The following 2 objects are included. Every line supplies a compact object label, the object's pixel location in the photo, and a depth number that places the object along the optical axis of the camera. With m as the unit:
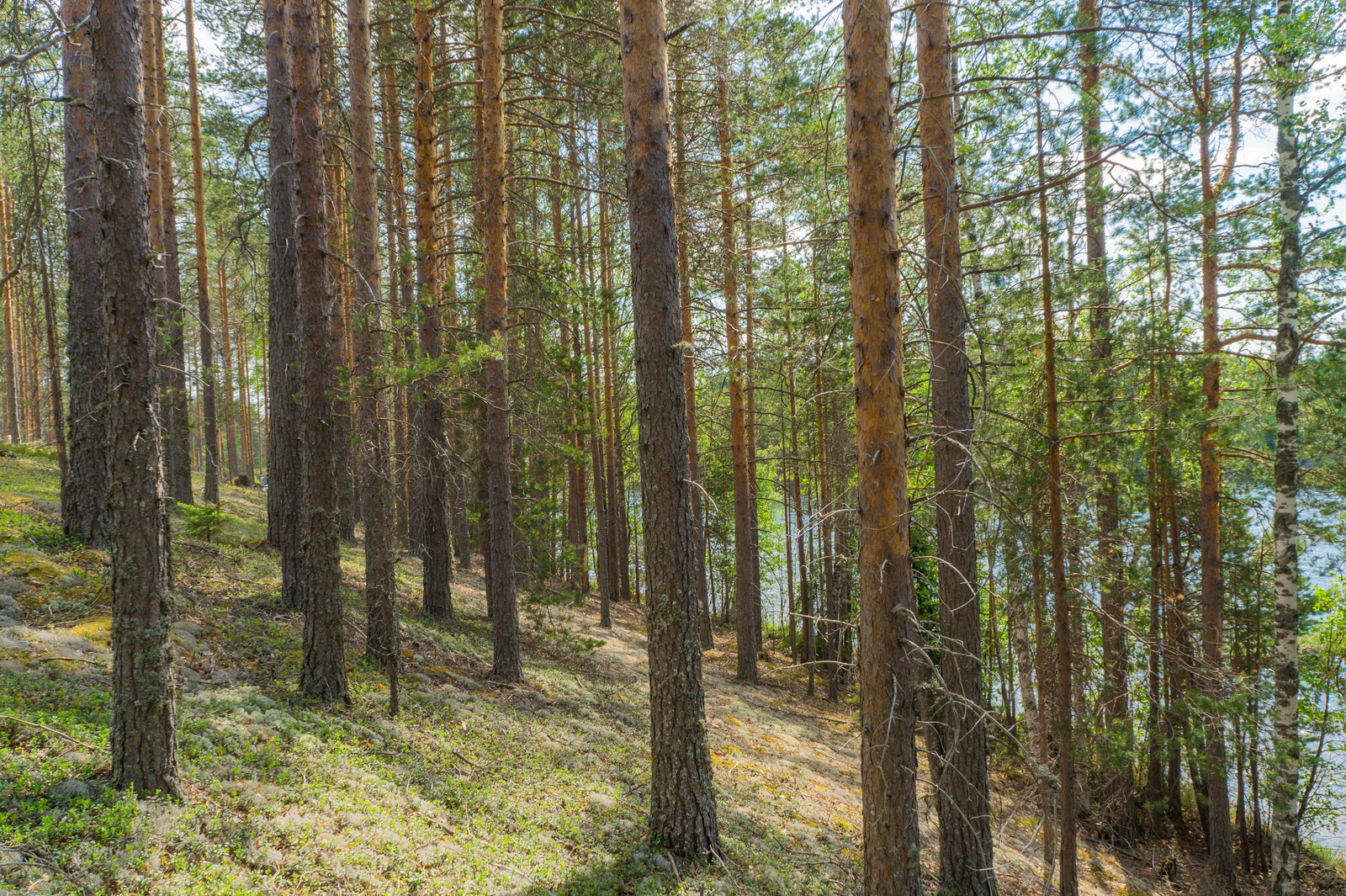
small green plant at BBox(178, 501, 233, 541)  8.82
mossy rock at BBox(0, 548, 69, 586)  6.59
